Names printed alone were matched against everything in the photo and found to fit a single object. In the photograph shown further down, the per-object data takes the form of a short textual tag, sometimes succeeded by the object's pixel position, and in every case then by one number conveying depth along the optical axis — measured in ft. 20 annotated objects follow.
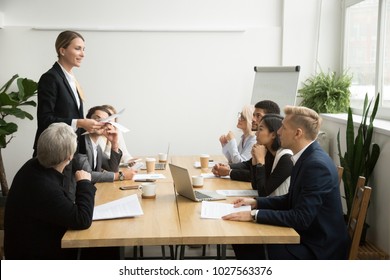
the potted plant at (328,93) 17.64
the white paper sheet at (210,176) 11.56
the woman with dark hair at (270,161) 9.35
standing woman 11.31
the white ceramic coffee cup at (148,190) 9.39
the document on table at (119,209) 7.99
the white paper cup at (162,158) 14.37
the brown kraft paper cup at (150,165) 12.32
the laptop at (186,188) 8.88
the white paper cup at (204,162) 12.71
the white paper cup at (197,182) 10.39
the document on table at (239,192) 9.68
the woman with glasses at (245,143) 13.21
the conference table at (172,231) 6.94
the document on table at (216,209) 7.99
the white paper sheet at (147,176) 11.47
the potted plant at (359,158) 12.35
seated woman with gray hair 7.51
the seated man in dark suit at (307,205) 7.77
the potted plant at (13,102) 16.95
